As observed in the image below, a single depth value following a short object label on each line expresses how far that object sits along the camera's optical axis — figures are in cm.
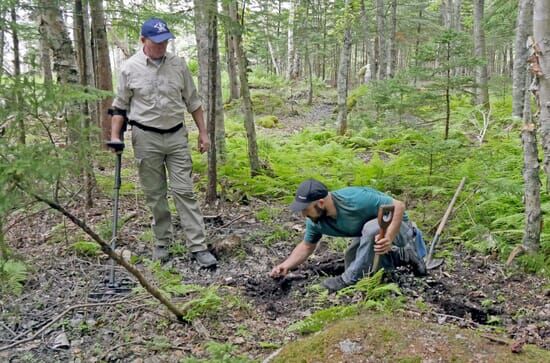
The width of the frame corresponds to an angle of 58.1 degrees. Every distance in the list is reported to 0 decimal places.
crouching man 406
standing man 488
